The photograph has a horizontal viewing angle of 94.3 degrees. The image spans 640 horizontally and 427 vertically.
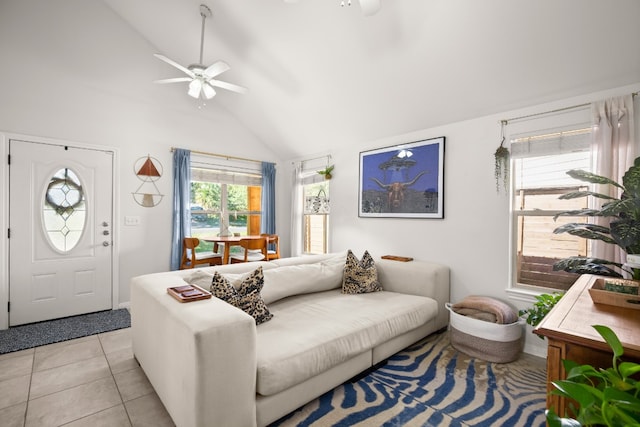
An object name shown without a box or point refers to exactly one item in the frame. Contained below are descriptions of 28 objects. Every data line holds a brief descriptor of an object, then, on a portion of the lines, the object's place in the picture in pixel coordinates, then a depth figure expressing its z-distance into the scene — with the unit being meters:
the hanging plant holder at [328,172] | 4.70
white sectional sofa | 1.46
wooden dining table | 4.05
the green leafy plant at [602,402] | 0.58
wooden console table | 1.04
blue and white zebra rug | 1.81
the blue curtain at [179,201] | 4.34
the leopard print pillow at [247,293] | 2.07
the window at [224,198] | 4.79
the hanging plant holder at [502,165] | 2.90
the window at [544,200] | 2.61
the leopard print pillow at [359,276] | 3.12
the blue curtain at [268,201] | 5.39
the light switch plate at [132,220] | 4.00
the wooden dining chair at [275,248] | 4.49
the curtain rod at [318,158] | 4.80
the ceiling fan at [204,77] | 2.96
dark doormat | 2.86
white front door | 3.31
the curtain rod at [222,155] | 4.49
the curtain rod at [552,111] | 2.49
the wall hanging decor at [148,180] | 4.09
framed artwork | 3.45
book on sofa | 1.76
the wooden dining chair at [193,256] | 4.02
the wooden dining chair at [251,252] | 4.06
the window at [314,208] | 4.98
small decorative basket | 2.50
